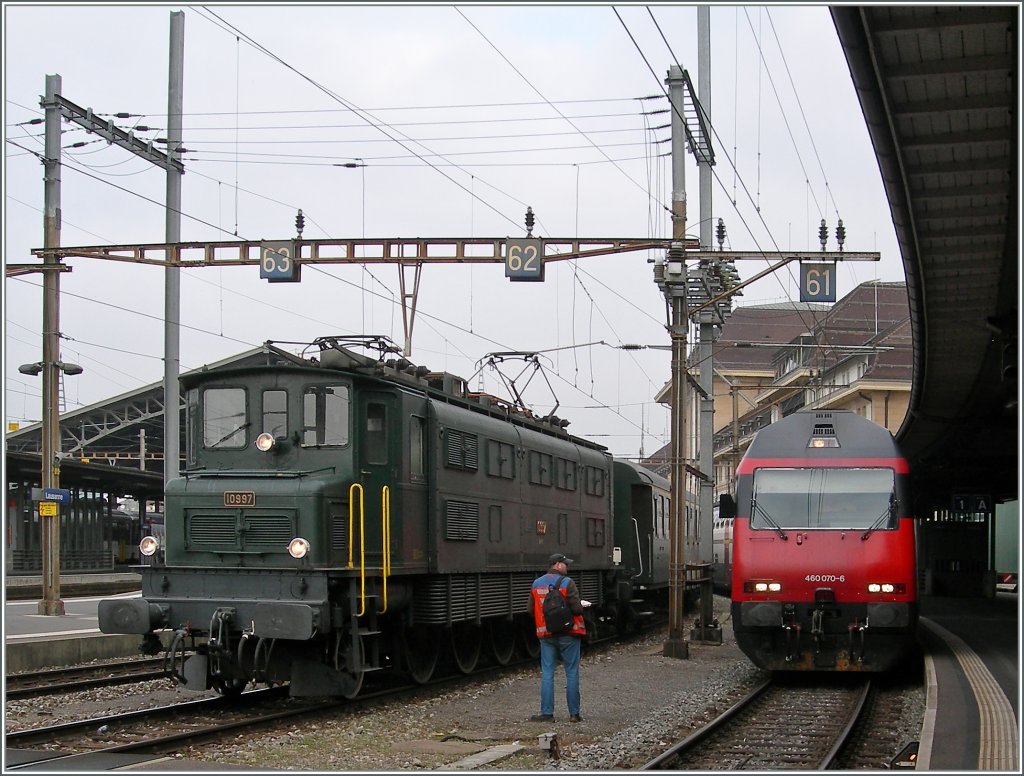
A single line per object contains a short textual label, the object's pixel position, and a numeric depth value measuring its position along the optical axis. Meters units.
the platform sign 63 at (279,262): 21.70
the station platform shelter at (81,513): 38.83
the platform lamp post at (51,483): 22.58
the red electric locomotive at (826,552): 15.46
